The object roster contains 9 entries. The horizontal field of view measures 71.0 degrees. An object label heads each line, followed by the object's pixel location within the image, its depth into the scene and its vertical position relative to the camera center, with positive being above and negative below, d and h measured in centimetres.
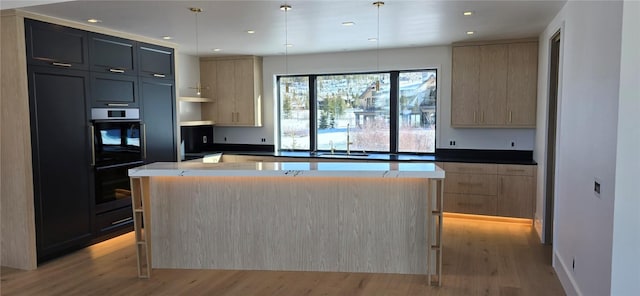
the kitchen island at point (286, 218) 370 -85
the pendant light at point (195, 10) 398 +98
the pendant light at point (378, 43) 384 +98
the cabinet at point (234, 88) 707 +48
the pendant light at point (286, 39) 393 +98
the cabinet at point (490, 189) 557 -92
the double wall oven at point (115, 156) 477 -42
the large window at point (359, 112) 660 +9
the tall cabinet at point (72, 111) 414 +8
